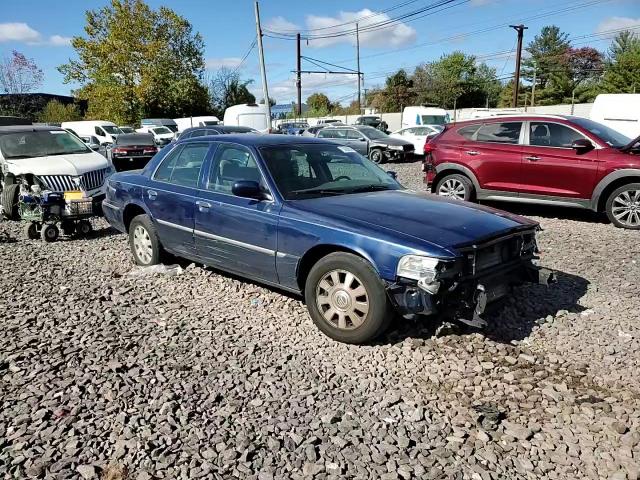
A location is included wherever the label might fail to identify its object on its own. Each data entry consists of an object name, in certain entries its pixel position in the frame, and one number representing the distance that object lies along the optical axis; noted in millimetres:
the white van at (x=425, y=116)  30656
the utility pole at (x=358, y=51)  52531
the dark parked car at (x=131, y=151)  20625
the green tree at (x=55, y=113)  45062
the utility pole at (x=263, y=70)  28305
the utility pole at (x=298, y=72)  41750
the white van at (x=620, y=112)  14930
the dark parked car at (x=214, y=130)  19734
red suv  8391
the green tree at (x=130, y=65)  42688
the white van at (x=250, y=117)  28328
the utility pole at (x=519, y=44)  34938
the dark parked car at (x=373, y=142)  21141
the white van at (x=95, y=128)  30031
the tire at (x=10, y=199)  9219
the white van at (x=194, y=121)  36688
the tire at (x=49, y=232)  8266
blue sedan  3877
